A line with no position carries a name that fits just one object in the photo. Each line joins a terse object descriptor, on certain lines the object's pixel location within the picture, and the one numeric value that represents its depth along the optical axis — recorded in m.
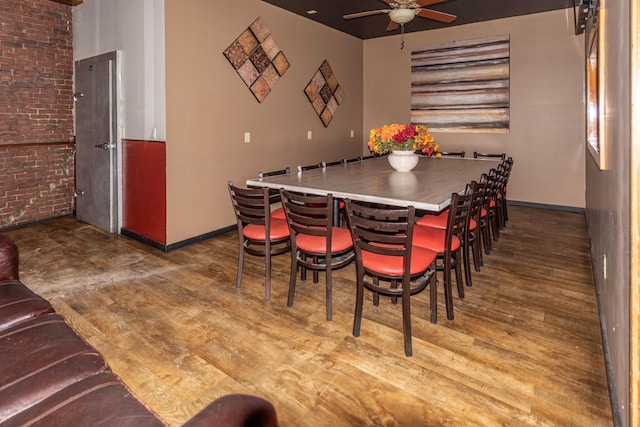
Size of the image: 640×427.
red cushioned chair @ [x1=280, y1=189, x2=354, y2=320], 2.44
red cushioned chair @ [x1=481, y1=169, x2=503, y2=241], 3.30
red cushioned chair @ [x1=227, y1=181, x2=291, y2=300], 2.71
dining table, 2.49
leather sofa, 0.88
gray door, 4.45
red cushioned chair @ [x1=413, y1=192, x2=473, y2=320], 2.37
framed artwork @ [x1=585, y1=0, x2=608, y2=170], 2.07
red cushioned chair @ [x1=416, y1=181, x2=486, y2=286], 2.78
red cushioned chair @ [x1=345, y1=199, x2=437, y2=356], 2.08
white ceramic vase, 3.66
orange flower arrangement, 3.58
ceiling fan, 3.63
